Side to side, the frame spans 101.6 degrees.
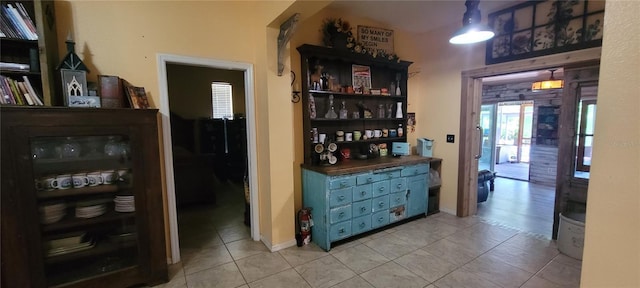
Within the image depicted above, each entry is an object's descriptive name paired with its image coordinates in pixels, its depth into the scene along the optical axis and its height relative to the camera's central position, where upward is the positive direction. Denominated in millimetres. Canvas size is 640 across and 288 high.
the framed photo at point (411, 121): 4020 +59
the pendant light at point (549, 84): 4309 +673
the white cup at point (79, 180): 1977 -399
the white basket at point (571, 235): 2537 -1108
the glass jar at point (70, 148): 1931 -155
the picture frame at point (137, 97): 2127 +253
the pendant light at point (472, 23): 2230 +871
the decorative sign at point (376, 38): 3443 +1182
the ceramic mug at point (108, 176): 2076 -392
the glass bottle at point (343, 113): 3254 +155
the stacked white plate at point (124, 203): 2088 -607
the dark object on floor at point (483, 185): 4234 -994
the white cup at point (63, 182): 1904 -401
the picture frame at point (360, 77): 3420 +641
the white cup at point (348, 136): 3332 -137
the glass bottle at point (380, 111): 3664 +198
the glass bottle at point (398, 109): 3768 +230
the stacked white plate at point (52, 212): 1835 -610
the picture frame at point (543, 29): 2531 +1017
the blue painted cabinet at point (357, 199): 2711 -835
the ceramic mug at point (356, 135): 3412 -128
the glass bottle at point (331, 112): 3160 +158
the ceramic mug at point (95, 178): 2031 -397
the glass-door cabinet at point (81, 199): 1683 -527
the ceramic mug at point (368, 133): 3527 -106
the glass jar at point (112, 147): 2055 -157
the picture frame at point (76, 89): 1872 +278
